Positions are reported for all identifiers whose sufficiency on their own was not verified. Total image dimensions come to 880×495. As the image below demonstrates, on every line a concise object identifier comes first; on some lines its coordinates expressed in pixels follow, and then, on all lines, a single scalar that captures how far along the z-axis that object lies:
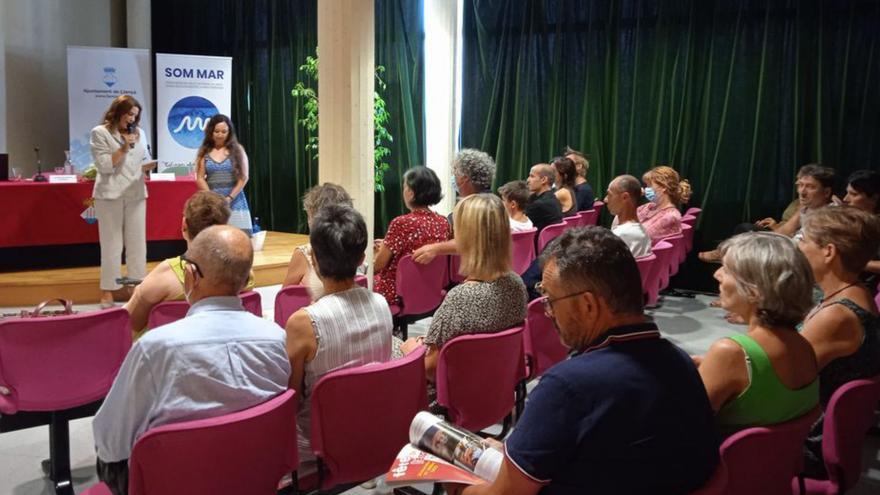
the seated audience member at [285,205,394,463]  2.26
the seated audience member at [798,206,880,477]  2.34
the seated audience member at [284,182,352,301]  3.59
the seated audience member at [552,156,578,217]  6.69
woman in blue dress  6.55
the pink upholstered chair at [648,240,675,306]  5.16
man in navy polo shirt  1.40
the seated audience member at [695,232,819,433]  1.84
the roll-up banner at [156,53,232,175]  9.05
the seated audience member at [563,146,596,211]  7.15
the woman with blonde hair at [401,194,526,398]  2.78
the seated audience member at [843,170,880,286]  4.91
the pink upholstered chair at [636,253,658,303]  4.73
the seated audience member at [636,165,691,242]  6.24
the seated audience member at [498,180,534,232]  5.25
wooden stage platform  6.16
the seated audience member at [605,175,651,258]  4.82
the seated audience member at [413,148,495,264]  5.07
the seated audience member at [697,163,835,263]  5.19
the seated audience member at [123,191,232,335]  3.00
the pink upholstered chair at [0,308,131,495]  2.62
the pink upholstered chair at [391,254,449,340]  4.17
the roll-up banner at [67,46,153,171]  8.95
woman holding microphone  5.77
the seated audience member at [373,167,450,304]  4.20
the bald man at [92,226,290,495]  1.89
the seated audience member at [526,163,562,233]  5.74
